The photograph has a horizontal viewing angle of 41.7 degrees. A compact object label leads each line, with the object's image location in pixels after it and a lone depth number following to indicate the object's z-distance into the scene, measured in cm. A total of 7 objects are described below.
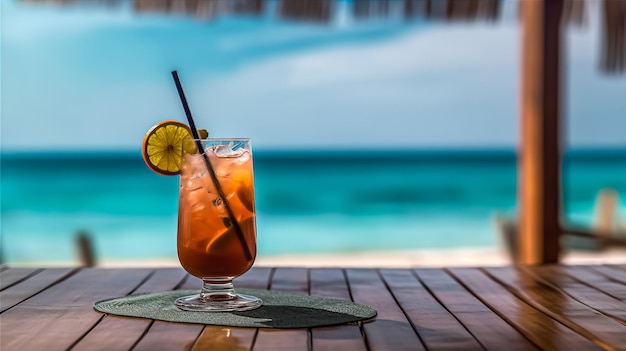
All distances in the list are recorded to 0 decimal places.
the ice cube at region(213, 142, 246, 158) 119
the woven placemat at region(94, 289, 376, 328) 104
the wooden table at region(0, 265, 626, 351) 93
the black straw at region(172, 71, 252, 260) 117
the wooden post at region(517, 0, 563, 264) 269
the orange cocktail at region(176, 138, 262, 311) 117
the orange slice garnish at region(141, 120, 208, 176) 117
